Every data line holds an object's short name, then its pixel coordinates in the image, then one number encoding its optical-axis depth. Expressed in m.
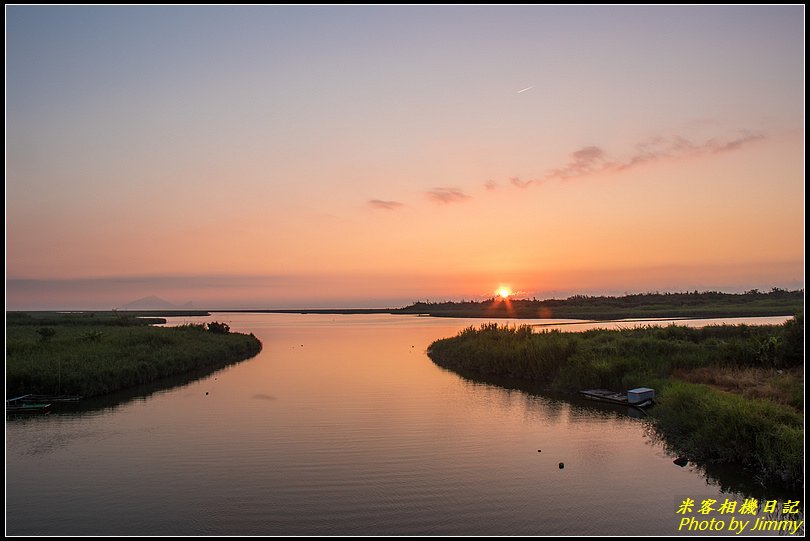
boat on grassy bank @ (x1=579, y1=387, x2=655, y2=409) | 26.84
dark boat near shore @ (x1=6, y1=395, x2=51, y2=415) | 27.08
